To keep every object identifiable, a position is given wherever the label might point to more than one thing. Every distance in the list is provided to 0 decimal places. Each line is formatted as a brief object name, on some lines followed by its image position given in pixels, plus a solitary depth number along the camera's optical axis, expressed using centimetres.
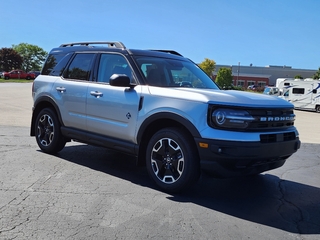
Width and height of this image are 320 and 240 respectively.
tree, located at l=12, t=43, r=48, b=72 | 12106
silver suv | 418
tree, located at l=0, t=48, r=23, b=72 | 9119
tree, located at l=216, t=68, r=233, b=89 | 6994
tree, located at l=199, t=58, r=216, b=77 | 7600
